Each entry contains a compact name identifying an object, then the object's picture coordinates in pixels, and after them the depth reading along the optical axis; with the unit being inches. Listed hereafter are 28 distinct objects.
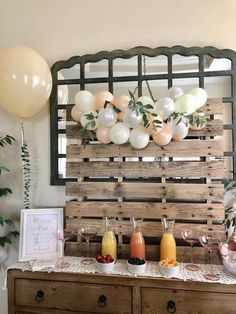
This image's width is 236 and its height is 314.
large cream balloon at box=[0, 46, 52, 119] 66.3
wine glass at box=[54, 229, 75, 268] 65.2
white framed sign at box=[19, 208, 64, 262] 69.1
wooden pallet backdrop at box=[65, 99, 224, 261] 66.5
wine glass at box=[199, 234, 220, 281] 59.7
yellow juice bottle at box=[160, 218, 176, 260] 64.0
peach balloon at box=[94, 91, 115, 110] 68.6
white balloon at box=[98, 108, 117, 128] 66.4
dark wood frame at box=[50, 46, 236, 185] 69.4
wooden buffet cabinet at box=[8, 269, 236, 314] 56.3
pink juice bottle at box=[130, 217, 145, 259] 64.6
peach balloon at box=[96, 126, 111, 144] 68.4
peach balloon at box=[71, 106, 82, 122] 71.1
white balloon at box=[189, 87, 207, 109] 66.1
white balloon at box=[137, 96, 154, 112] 66.6
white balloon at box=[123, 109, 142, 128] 64.6
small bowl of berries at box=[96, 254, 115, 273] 60.9
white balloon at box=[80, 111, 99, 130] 68.3
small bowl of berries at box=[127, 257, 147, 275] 59.4
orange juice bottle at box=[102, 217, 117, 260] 66.3
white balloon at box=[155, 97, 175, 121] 64.8
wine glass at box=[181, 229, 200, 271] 64.4
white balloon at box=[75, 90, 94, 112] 69.3
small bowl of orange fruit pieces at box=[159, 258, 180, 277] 58.2
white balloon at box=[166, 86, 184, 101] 67.1
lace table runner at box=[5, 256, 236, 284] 57.7
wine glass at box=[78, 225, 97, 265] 69.2
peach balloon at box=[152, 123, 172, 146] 65.7
